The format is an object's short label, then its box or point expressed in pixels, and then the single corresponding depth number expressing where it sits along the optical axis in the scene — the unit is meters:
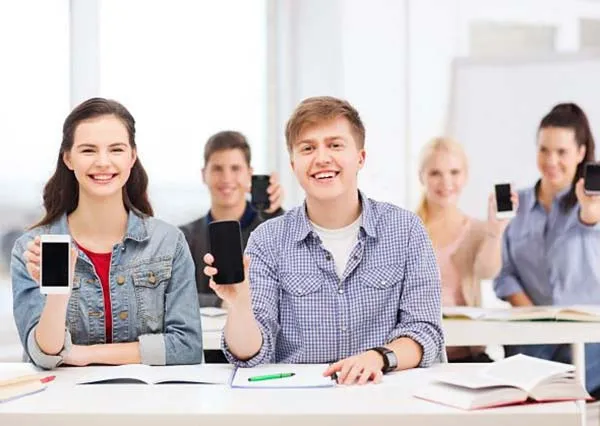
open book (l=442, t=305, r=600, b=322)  3.39
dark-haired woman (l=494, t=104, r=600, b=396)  4.09
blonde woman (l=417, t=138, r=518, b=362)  3.91
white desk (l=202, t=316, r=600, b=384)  3.21
